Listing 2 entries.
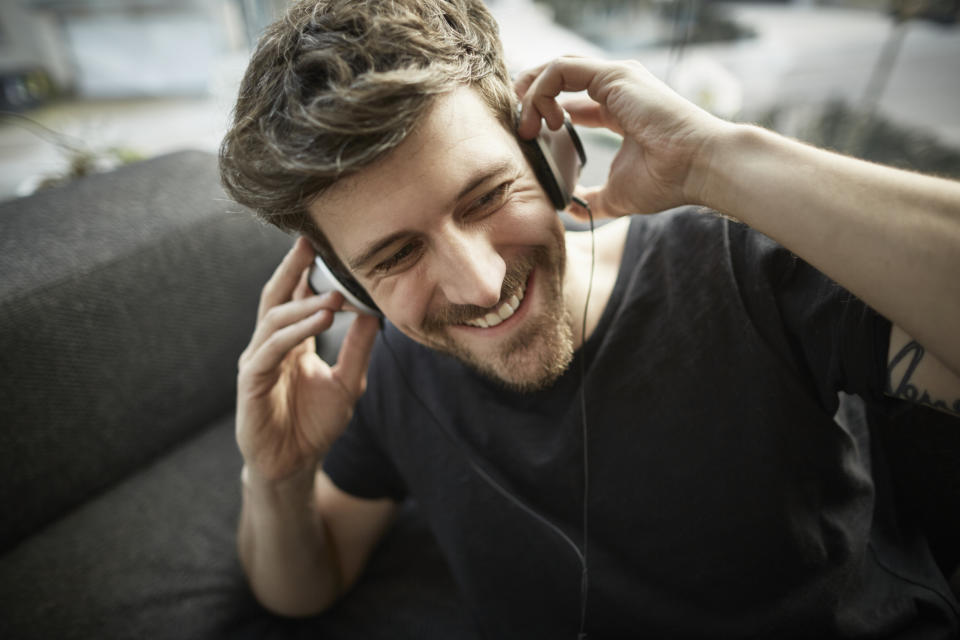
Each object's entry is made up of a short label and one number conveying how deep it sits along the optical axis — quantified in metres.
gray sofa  0.95
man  0.64
